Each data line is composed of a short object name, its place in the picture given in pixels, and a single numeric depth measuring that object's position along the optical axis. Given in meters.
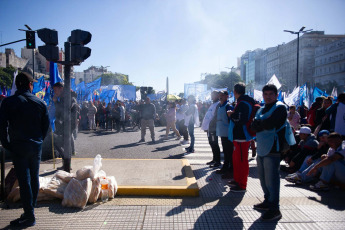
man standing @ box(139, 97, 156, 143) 11.34
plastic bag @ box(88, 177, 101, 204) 4.38
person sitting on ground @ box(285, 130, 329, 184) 5.57
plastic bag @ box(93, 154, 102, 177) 4.53
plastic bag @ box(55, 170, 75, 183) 4.62
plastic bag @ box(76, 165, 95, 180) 4.44
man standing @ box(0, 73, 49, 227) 3.51
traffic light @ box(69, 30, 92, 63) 5.72
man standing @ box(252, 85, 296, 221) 3.74
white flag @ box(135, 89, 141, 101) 30.41
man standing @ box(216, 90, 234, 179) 6.01
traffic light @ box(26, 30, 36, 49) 18.00
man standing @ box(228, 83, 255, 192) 4.82
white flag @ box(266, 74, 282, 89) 12.86
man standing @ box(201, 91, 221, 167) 6.97
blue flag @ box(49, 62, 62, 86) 7.50
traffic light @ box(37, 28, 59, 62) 5.52
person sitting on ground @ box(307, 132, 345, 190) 5.09
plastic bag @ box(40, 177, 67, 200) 4.43
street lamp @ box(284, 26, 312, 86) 23.71
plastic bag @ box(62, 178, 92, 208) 4.20
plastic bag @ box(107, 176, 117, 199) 4.60
